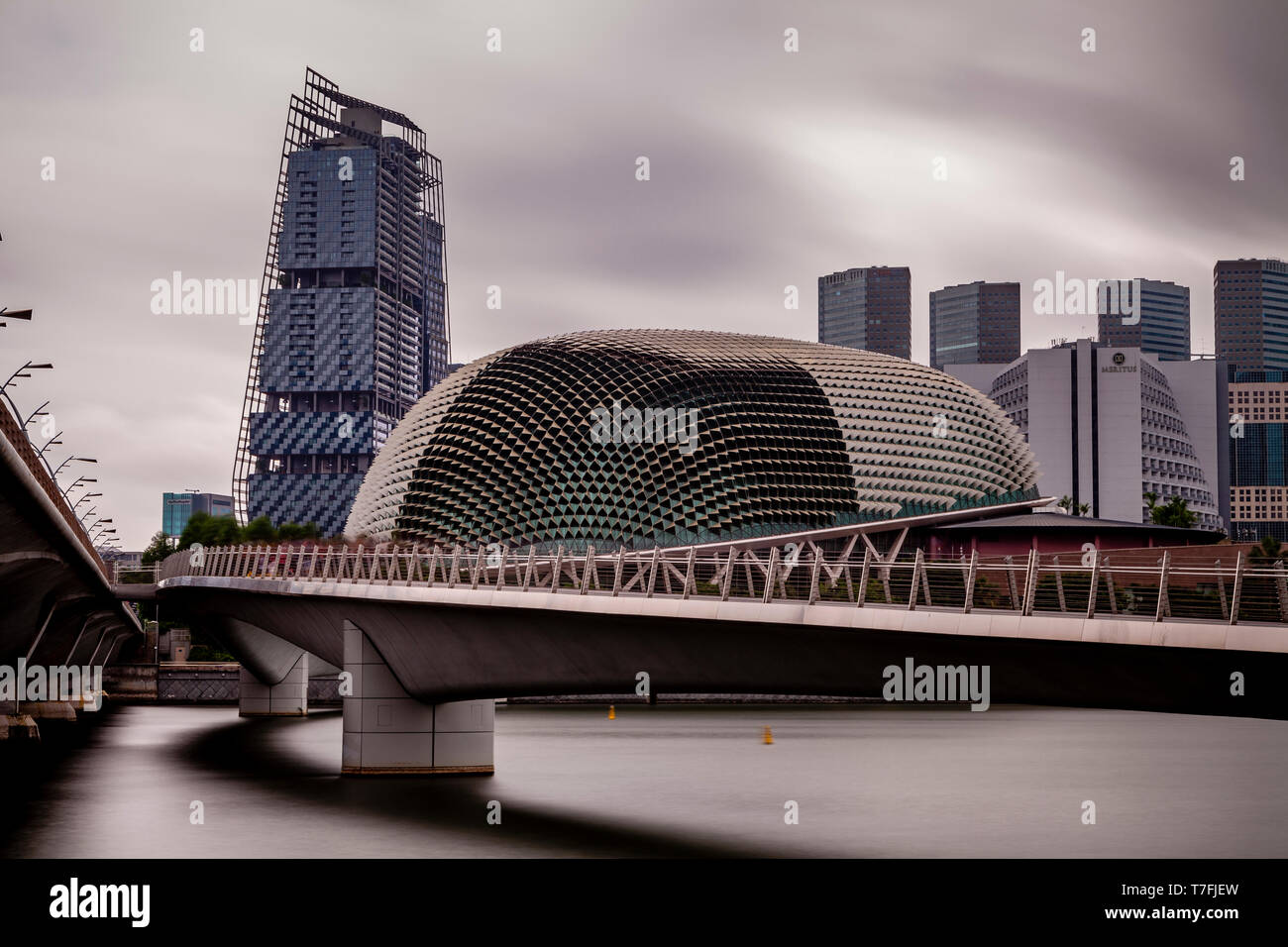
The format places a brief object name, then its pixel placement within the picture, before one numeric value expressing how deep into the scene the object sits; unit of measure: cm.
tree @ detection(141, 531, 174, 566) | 19104
